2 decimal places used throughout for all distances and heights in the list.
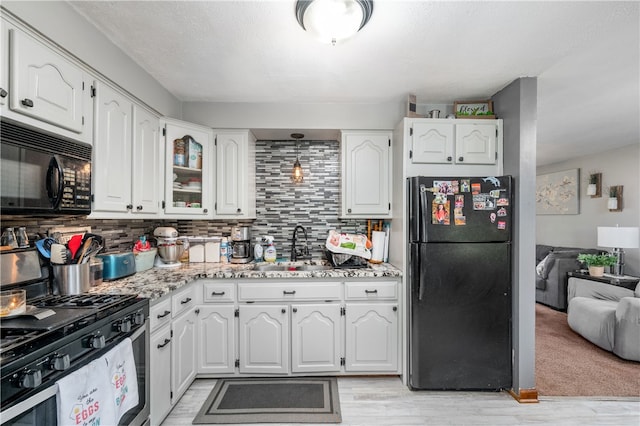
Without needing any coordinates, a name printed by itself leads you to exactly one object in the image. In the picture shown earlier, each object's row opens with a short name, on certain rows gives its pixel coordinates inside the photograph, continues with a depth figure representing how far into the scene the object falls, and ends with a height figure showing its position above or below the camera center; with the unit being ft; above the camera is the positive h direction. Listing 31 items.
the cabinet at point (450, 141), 8.04 +1.93
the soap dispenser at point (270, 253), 9.40 -1.22
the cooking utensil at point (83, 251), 5.49 -0.69
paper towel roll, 9.12 -1.01
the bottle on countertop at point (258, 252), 9.46 -1.19
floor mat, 6.56 -4.36
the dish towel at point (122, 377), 4.32 -2.43
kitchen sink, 8.92 -1.59
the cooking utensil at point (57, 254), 5.31 -0.72
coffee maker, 9.20 -0.96
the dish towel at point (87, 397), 3.57 -2.30
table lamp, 12.43 -1.00
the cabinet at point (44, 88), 4.05 +1.84
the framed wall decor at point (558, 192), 16.90 +1.34
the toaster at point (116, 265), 6.43 -1.13
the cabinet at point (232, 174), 9.03 +1.16
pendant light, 9.77 +1.37
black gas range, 3.16 -1.57
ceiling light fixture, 4.60 +3.07
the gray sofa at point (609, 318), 9.00 -3.30
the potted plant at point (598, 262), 12.66 -1.95
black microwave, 3.99 +0.57
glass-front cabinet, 8.13 +1.24
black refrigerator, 7.39 -1.65
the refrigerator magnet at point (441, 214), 7.38 +0.01
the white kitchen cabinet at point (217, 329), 7.84 -2.97
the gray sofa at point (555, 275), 13.84 -2.78
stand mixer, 8.25 -0.94
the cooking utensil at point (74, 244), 5.51 -0.57
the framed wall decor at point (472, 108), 8.36 +2.94
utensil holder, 5.35 -1.17
